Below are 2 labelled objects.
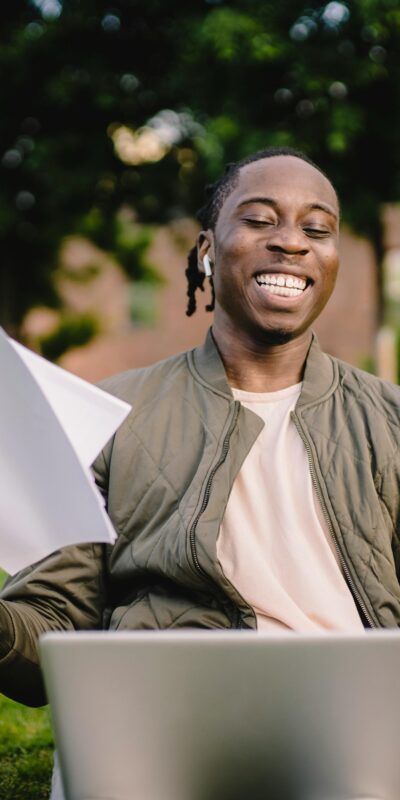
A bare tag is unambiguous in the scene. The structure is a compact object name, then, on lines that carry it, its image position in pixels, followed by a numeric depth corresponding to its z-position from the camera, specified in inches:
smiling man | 81.8
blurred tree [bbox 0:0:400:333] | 468.4
